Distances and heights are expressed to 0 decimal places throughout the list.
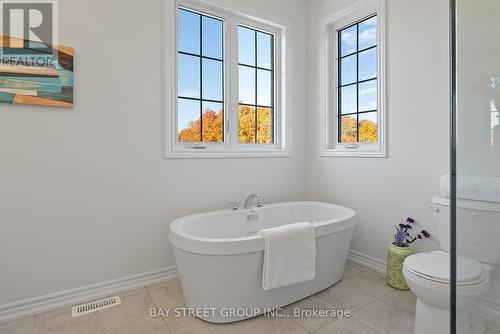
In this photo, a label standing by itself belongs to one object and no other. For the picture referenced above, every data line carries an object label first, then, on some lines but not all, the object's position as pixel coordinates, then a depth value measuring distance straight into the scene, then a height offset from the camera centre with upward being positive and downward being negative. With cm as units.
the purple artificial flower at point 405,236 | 219 -56
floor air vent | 184 -98
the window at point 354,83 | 249 +85
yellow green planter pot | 211 -79
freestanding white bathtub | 164 -68
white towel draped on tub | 169 -58
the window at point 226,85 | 248 +81
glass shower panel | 100 +0
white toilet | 101 -44
